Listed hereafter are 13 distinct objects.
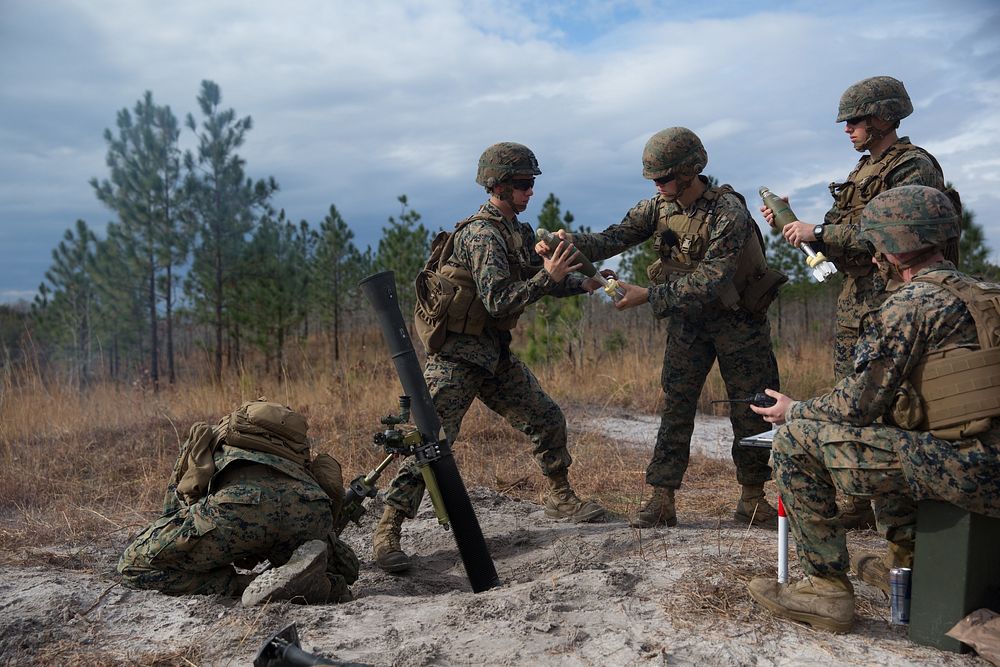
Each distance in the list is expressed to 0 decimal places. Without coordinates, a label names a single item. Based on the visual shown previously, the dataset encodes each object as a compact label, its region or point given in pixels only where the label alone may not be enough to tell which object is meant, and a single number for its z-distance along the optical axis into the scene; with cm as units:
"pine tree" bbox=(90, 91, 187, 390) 1761
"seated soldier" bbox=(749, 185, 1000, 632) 250
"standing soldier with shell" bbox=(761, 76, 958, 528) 412
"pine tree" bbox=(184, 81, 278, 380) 1798
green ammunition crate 258
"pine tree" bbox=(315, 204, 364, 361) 2442
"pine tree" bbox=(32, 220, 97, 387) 2238
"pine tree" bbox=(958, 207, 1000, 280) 1563
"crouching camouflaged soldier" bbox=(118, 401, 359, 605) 344
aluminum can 279
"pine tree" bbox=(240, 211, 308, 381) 1841
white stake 305
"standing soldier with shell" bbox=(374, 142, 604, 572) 428
